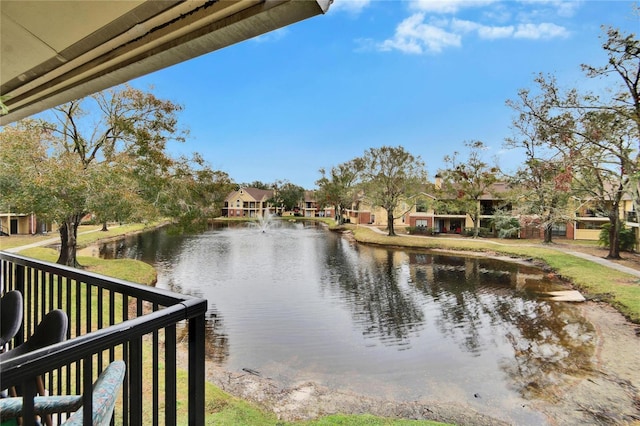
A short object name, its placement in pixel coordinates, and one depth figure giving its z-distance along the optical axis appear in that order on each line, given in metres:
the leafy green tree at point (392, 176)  23.30
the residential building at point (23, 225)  20.74
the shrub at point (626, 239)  16.24
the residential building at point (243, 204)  50.66
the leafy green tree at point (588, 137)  10.71
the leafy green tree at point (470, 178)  22.56
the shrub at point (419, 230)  26.27
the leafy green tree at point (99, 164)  7.70
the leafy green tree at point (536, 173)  12.83
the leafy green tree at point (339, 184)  36.34
